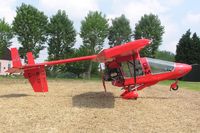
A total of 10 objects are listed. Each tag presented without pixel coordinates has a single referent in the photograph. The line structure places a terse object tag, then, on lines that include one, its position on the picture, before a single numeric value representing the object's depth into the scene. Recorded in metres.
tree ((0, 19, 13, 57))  39.23
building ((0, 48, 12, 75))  39.97
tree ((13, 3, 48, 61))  35.51
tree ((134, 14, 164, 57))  42.49
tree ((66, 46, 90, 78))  33.85
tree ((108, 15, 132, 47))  44.03
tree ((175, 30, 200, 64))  36.95
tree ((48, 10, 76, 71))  36.86
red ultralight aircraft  9.47
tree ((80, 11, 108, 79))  38.80
